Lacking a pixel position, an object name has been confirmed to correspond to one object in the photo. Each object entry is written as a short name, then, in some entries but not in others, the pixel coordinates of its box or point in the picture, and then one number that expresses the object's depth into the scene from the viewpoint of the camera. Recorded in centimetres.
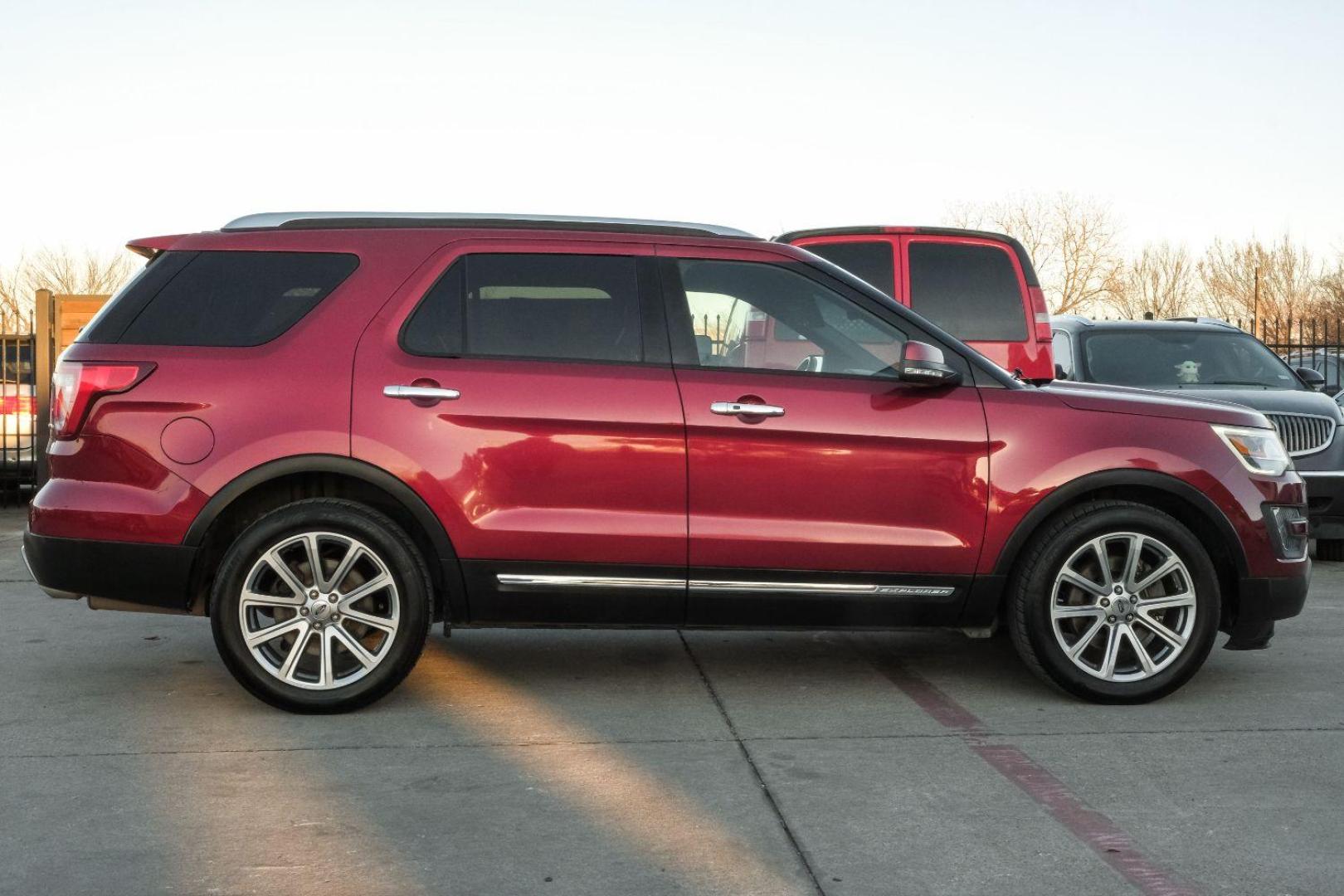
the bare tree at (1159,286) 6612
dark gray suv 991
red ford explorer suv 557
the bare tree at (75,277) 5916
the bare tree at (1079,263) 6494
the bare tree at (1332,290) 6097
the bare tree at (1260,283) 6662
